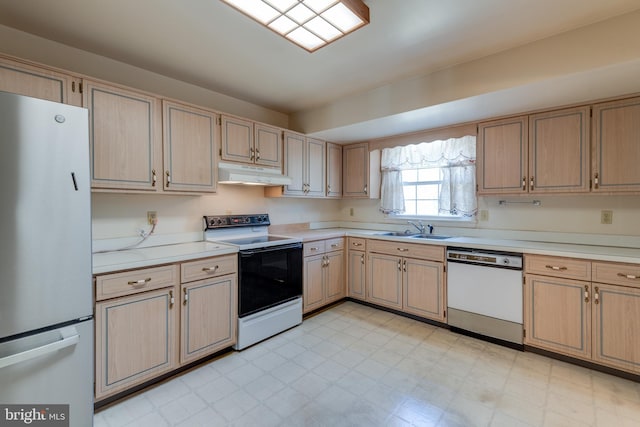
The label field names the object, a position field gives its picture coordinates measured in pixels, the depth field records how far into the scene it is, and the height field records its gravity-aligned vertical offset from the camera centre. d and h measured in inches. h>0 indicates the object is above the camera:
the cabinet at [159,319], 68.4 -30.2
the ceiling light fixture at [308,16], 61.2 +46.4
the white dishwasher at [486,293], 96.7 -30.4
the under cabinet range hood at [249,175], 102.4 +14.8
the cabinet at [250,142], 106.0 +28.8
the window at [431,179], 123.9 +16.2
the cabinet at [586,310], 78.9 -30.5
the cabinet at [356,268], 137.5 -28.4
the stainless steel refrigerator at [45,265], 46.8 -9.4
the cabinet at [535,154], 94.2 +21.4
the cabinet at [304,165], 130.3 +23.6
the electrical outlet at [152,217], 96.1 -1.5
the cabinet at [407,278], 113.8 -29.2
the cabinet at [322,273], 123.9 -28.9
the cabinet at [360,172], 152.2 +22.3
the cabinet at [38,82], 62.7 +31.3
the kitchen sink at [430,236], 126.1 -11.5
